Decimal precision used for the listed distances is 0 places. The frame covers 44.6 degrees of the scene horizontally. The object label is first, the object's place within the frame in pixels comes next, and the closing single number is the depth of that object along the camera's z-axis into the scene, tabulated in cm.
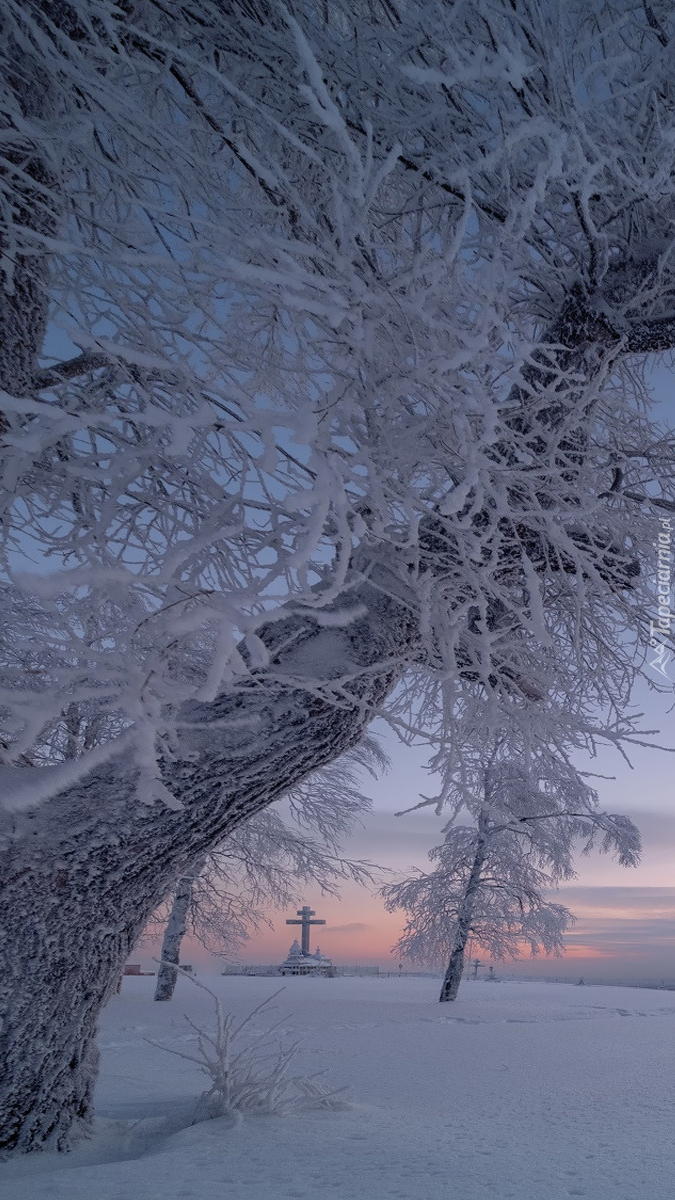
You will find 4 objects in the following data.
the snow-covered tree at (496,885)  1447
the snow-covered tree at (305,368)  225
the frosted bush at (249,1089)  409
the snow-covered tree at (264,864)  1360
